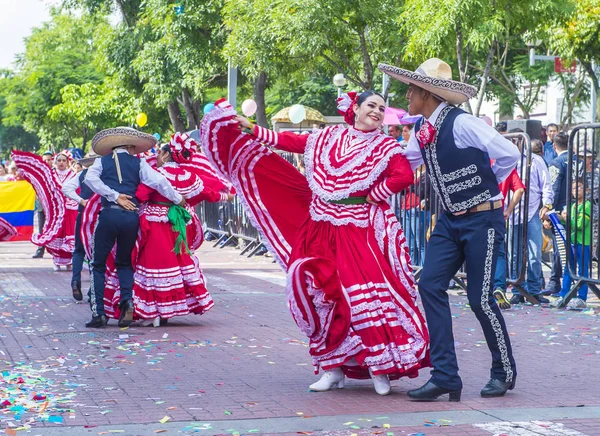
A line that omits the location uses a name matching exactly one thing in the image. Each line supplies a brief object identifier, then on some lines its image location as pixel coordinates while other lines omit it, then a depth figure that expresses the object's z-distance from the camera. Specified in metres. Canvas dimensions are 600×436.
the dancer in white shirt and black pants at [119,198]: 9.84
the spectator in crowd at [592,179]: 10.99
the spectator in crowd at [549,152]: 14.95
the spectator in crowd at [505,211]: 11.23
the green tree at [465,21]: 18.42
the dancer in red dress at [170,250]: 10.16
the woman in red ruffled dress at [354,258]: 6.61
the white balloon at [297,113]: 20.67
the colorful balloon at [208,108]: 7.32
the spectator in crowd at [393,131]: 16.56
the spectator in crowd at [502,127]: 14.36
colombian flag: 21.30
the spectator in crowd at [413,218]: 13.43
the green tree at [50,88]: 48.44
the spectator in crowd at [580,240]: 11.36
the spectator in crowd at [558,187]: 12.44
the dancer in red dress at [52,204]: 15.23
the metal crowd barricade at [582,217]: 11.16
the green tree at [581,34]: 21.98
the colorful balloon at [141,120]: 17.48
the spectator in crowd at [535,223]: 12.11
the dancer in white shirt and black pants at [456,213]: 6.39
